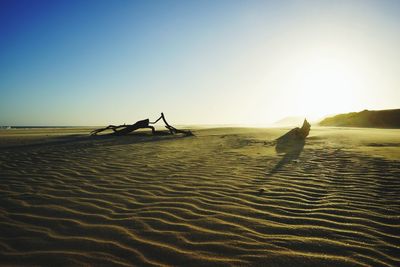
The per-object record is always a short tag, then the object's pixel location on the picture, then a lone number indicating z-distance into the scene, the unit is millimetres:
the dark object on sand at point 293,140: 10930
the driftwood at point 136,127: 17188
